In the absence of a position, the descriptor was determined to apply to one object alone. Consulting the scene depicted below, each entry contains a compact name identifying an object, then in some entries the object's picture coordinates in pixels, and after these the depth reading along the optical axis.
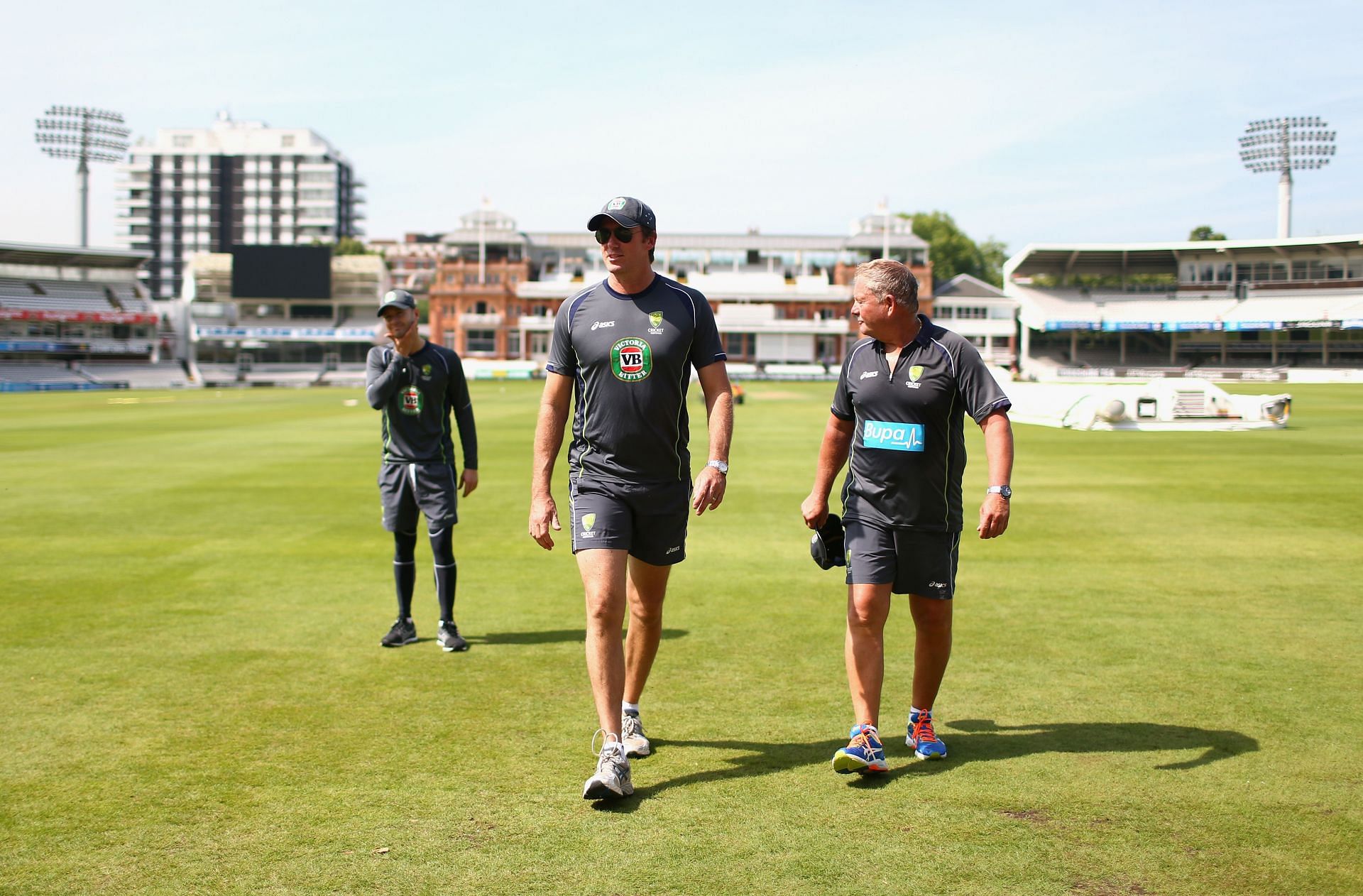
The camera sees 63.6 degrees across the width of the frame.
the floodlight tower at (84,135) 87.75
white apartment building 143.50
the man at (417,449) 6.79
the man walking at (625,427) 4.61
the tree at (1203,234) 115.19
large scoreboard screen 90.44
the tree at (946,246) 122.56
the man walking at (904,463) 4.65
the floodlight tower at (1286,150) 79.69
